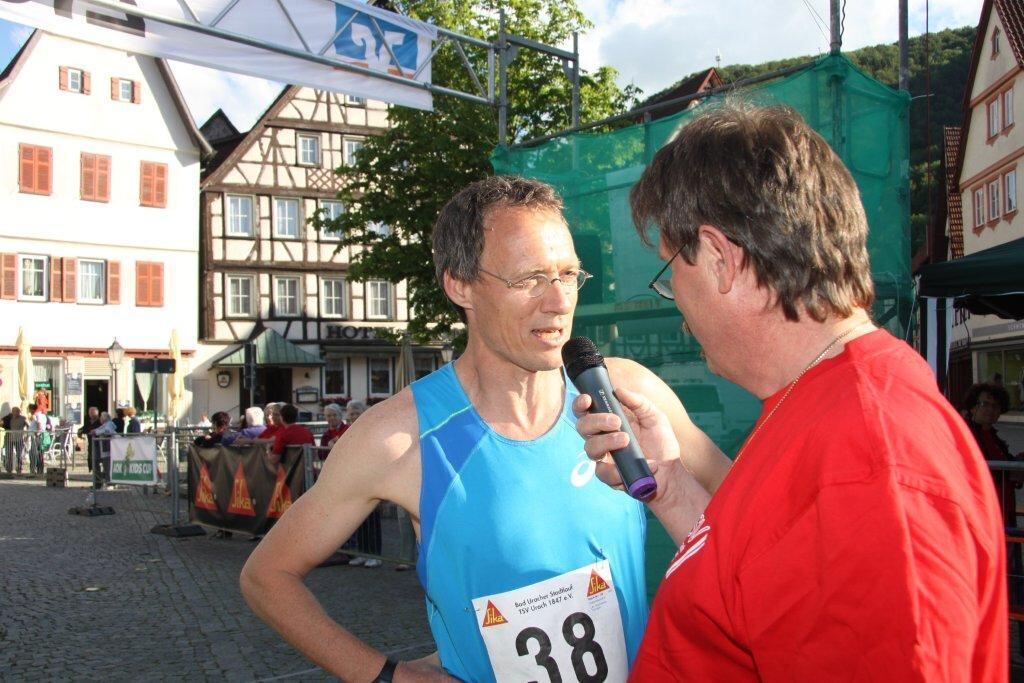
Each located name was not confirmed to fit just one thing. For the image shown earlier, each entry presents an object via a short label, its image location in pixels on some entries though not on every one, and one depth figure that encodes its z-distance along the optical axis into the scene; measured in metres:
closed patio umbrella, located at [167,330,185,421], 23.66
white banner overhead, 7.60
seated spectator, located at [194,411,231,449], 13.51
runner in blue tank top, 2.15
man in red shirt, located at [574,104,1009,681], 1.01
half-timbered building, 33.78
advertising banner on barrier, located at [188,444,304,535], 10.39
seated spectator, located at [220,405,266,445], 13.02
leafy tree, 20.78
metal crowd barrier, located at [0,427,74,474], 21.50
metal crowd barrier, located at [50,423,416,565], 9.52
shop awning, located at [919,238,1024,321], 6.49
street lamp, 22.67
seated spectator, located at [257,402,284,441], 12.23
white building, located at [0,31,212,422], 28.80
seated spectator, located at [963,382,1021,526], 7.63
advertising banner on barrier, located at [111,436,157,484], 14.73
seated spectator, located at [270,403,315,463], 10.51
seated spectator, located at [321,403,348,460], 11.23
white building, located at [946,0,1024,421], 30.34
